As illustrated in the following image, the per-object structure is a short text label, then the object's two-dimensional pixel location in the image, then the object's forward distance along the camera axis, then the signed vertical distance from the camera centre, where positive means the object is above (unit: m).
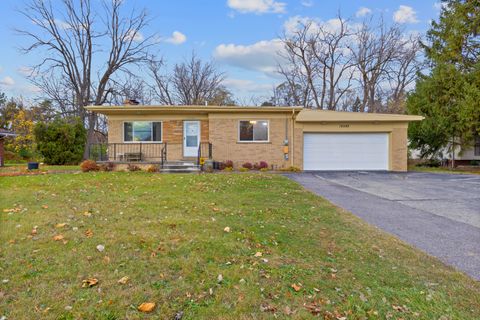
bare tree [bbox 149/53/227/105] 31.25 +7.53
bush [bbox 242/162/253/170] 14.62 -0.63
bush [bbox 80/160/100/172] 12.26 -0.58
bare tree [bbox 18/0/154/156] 23.05 +8.85
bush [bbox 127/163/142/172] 12.82 -0.67
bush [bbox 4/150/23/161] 22.42 -0.32
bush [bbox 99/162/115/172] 12.78 -0.60
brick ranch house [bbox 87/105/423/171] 14.88 +0.88
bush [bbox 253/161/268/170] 14.74 -0.59
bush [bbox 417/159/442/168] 20.58 -0.60
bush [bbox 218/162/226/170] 14.55 -0.64
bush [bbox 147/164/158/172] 12.57 -0.67
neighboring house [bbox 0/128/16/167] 16.80 +0.22
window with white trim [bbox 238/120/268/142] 15.05 +1.16
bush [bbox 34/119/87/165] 15.85 +0.60
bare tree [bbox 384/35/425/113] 28.52 +8.27
